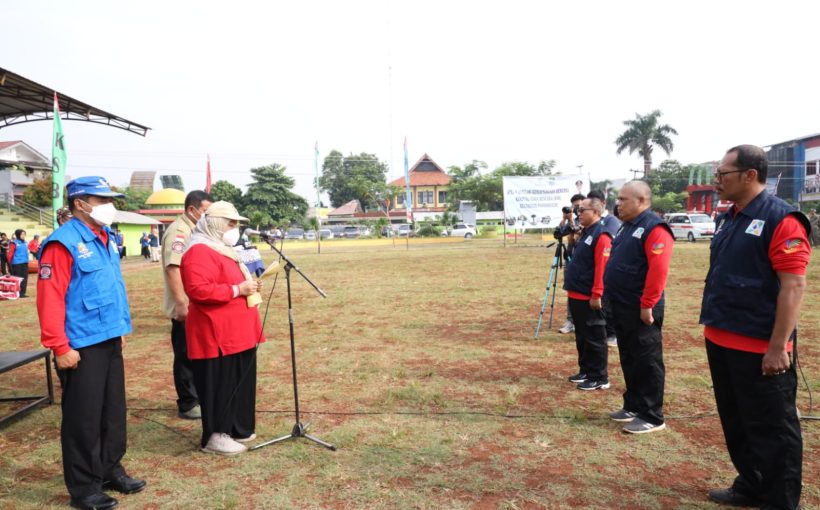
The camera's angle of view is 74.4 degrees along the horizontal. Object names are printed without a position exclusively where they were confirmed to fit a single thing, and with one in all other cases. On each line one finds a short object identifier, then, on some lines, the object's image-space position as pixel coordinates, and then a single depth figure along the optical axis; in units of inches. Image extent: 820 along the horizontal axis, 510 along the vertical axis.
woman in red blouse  145.9
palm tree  2103.8
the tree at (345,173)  3287.4
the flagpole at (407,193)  1385.5
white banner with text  1059.9
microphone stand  159.8
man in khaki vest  180.4
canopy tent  539.2
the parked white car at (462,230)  1877.2
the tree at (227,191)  2364.7
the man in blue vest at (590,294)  207.3
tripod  310.7
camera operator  269.7
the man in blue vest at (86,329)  122.1
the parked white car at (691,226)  1205.7
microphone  157.0
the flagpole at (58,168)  390.9
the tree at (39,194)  1504.7
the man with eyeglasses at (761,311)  106.6
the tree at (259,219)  2012.8
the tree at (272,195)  2306.8
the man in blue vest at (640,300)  162.7
